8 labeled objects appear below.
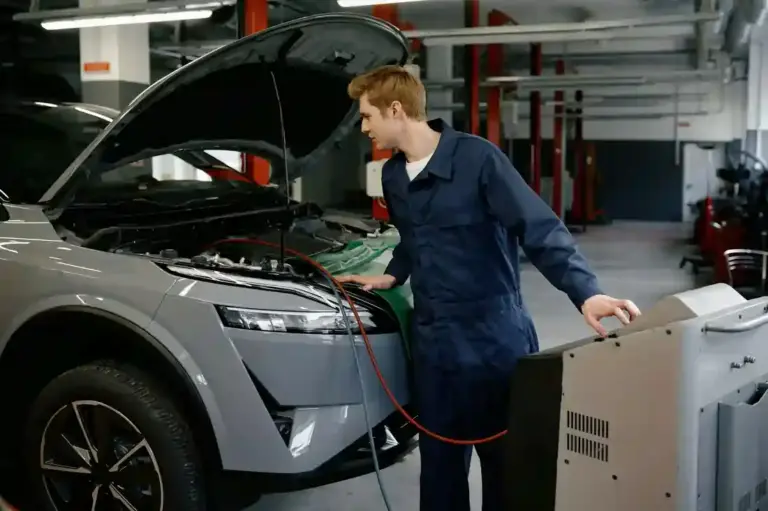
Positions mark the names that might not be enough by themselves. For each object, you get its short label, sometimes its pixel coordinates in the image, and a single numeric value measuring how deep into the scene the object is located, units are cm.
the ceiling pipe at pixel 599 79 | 1044
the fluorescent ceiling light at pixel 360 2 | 617
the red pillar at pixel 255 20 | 636
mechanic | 225
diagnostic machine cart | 173
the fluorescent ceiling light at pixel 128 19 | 715
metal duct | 845
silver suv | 222
